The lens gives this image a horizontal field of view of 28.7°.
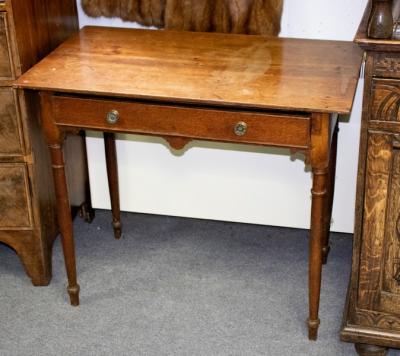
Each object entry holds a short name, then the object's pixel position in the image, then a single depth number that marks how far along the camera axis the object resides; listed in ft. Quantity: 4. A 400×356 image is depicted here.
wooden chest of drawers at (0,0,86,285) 7.67
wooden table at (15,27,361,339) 6.82
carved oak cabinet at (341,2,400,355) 6.37
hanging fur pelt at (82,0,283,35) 8.39
